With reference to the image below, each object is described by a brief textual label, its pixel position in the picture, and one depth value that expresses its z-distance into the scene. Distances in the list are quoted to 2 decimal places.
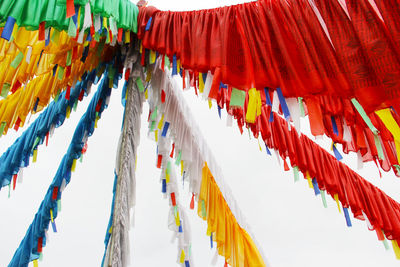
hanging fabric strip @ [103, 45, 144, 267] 2.13
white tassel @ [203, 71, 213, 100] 1.88
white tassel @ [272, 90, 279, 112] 1.80
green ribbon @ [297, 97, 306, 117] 1.83
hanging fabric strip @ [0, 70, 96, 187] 2.75
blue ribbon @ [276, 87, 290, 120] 1.77
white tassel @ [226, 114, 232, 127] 1.96
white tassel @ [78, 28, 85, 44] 1.77
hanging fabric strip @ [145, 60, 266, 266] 2.62
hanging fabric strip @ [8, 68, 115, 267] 2.83
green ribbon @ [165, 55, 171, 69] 2.13
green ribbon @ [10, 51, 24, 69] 1.99
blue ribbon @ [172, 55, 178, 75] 2.06
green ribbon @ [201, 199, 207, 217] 2.86
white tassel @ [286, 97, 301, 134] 1.78
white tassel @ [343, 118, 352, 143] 1.82
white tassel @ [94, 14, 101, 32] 1.84
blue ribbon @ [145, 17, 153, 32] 2.13
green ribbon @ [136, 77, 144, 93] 2.48
